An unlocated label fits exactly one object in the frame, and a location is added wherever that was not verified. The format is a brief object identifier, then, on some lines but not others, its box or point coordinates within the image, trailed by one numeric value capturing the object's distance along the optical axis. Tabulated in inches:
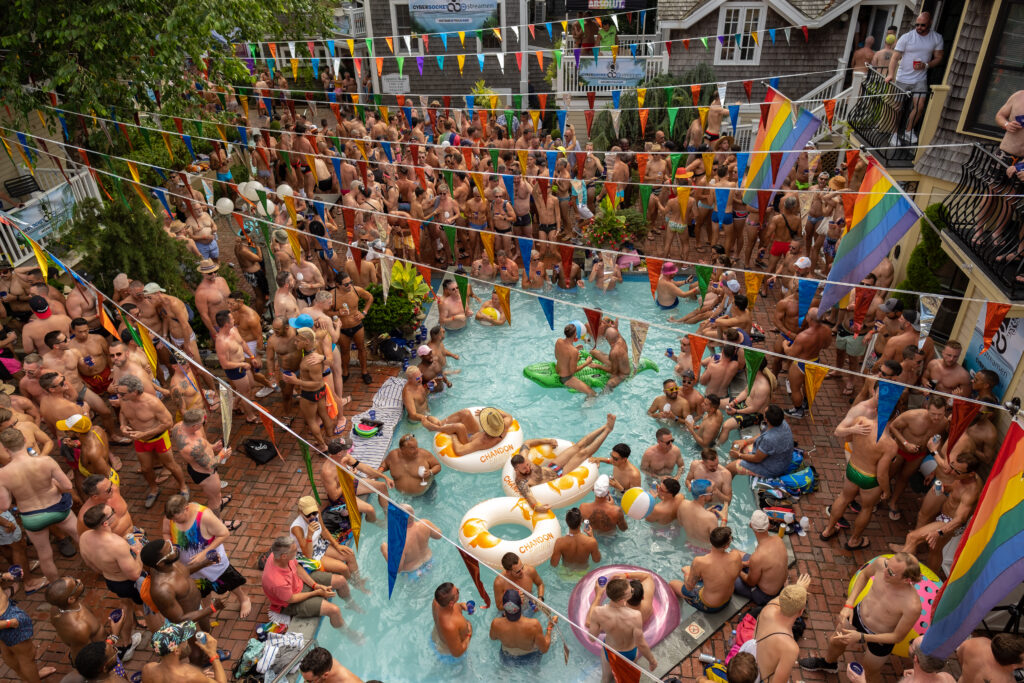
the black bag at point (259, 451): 344.2
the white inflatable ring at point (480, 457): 338.3
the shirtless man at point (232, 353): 340.8
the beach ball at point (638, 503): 291.6
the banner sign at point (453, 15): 880.3
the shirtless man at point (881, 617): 213.0
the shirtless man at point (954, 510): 238.7
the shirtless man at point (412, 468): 317.1
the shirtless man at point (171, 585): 224.7
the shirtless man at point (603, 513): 290.2
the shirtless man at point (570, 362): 390.9
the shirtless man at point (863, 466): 267.1
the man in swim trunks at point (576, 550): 274.4
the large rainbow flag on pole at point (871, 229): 282.0
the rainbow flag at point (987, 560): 167.9
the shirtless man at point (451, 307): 463.2
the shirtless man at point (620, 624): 222.1
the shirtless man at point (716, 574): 247.6
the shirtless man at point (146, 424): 289.3
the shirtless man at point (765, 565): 249.0
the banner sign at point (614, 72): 830.5
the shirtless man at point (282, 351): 338.0
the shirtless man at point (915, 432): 267.3
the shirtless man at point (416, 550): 281.7
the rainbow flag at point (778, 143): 440.5
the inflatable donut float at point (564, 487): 305.6
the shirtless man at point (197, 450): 281.3
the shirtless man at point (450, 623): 235.0
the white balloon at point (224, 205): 466.9
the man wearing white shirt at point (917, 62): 410.9
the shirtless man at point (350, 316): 385.7
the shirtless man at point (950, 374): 282.7
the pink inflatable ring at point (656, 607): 248.7
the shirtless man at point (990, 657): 180.2
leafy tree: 382.6
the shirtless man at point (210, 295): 382.6
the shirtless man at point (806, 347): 353.1
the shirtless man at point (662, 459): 313.3
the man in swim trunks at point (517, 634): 234.4
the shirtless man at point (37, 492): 253.0
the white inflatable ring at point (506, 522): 276.8
